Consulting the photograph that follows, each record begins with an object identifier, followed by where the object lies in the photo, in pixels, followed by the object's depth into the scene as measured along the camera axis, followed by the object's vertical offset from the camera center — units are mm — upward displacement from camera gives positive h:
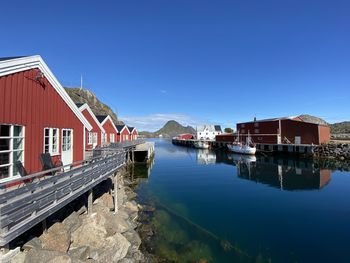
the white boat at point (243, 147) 63125 -2138
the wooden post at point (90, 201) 12079 -2826
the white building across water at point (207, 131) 127375 +4074
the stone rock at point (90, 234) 9844 -3679
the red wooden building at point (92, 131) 26691 +1142
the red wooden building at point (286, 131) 56981 +1896
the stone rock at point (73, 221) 10172 -3296
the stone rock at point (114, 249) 9727 -4295
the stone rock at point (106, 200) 15275 -3641
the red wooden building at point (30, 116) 9461 +1127
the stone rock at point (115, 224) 11523 -4044
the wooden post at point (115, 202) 14902 -3574
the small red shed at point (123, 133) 48734 +1511
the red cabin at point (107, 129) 36356 +1752
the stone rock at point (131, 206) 17172 -4457
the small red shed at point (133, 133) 62347 +1929
